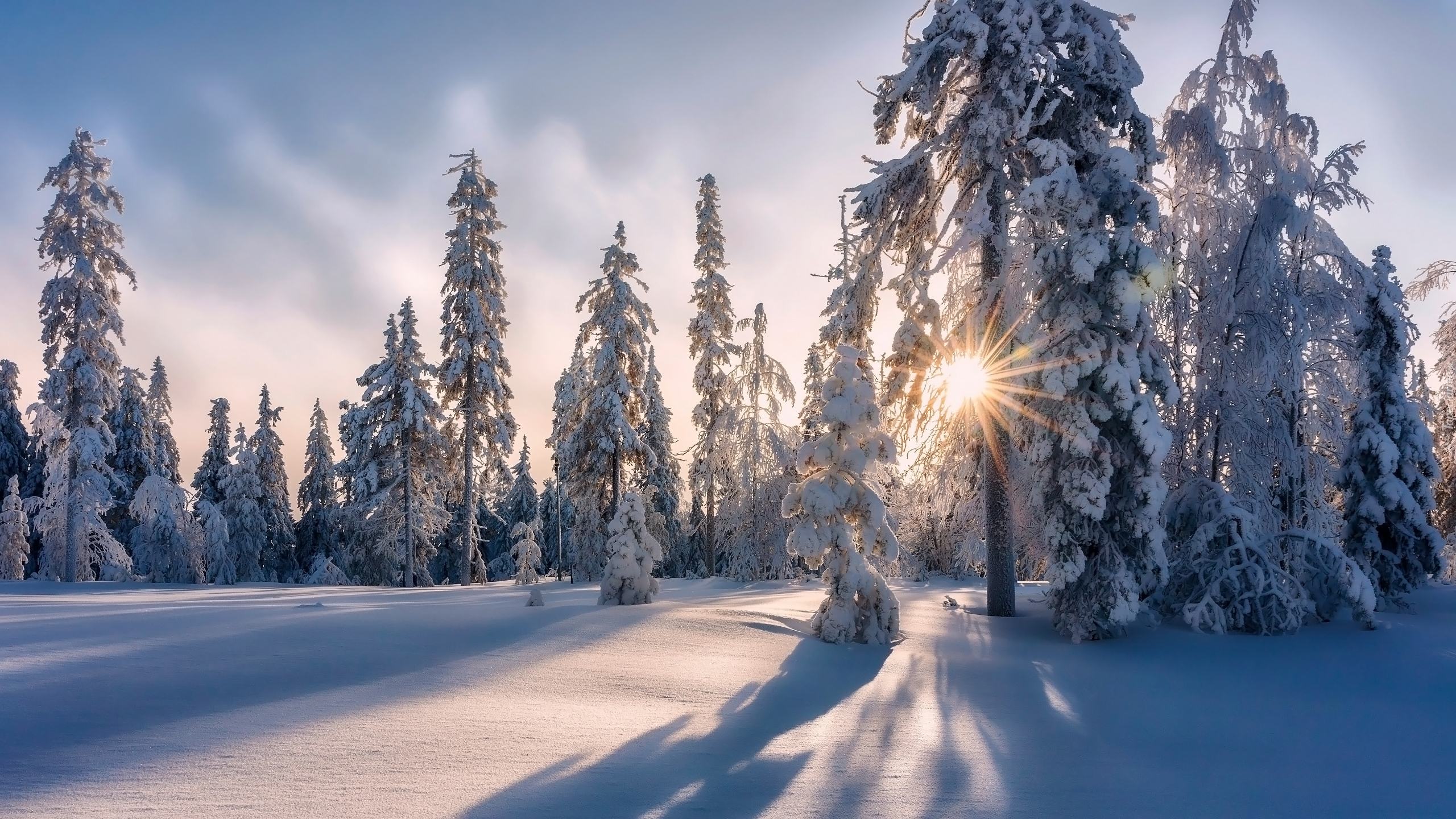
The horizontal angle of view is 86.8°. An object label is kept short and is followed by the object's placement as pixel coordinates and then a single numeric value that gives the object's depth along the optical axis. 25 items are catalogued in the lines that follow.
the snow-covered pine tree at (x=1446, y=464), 23.88
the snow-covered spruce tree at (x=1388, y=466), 15.14
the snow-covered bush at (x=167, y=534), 28.98
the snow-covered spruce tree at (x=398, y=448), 32.12
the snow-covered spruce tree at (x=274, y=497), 45.28
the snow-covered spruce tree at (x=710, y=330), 31.38
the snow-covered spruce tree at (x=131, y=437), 38.78
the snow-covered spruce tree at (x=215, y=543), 35.25
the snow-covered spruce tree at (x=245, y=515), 42.16
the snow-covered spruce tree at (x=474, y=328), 30.61
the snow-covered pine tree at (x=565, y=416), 31.50
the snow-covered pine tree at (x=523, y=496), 62.53
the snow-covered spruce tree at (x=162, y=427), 42.56
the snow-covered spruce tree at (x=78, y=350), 24.78
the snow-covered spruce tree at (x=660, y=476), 34.59
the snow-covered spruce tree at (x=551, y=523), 52.00
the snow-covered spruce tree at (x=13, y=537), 31.44
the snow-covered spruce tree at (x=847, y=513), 10.88
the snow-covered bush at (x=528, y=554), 28.78
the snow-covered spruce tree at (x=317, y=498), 47.97
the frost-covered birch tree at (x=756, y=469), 27.22
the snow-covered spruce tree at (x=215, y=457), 45.34
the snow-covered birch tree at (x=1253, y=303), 14.40
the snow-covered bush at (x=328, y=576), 40.06
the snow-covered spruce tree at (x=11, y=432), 37.03
